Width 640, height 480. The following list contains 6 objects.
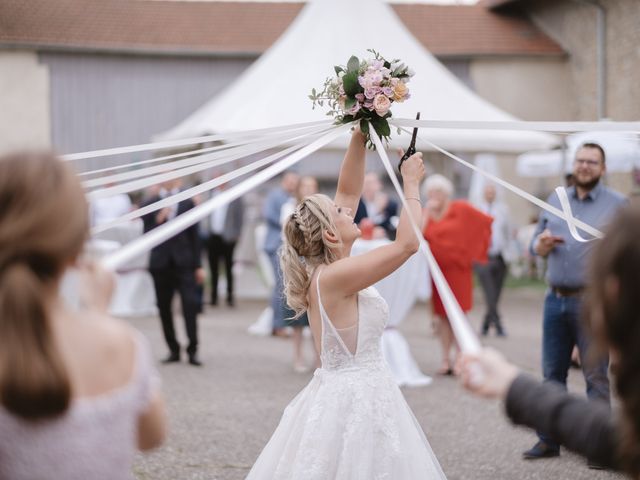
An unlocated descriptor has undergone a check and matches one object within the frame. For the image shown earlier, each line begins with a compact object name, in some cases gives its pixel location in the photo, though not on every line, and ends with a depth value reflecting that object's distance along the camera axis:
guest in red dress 8.71
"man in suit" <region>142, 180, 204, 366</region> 8.88
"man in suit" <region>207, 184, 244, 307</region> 13.96
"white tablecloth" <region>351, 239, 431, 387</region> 8.08
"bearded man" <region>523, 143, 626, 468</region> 5.41
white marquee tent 12.64
